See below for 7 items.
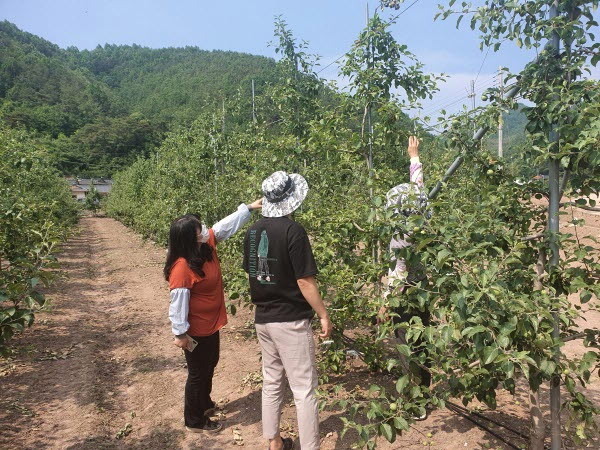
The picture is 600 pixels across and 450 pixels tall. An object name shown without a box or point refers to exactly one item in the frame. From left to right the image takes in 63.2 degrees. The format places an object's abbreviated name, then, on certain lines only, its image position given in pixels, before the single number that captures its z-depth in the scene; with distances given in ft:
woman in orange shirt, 10.87
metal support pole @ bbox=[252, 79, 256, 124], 23.38
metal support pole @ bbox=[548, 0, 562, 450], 7.83
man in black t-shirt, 9.20
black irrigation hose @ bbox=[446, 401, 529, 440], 10.79
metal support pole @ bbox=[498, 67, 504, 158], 7.99
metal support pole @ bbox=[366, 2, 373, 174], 13.56
